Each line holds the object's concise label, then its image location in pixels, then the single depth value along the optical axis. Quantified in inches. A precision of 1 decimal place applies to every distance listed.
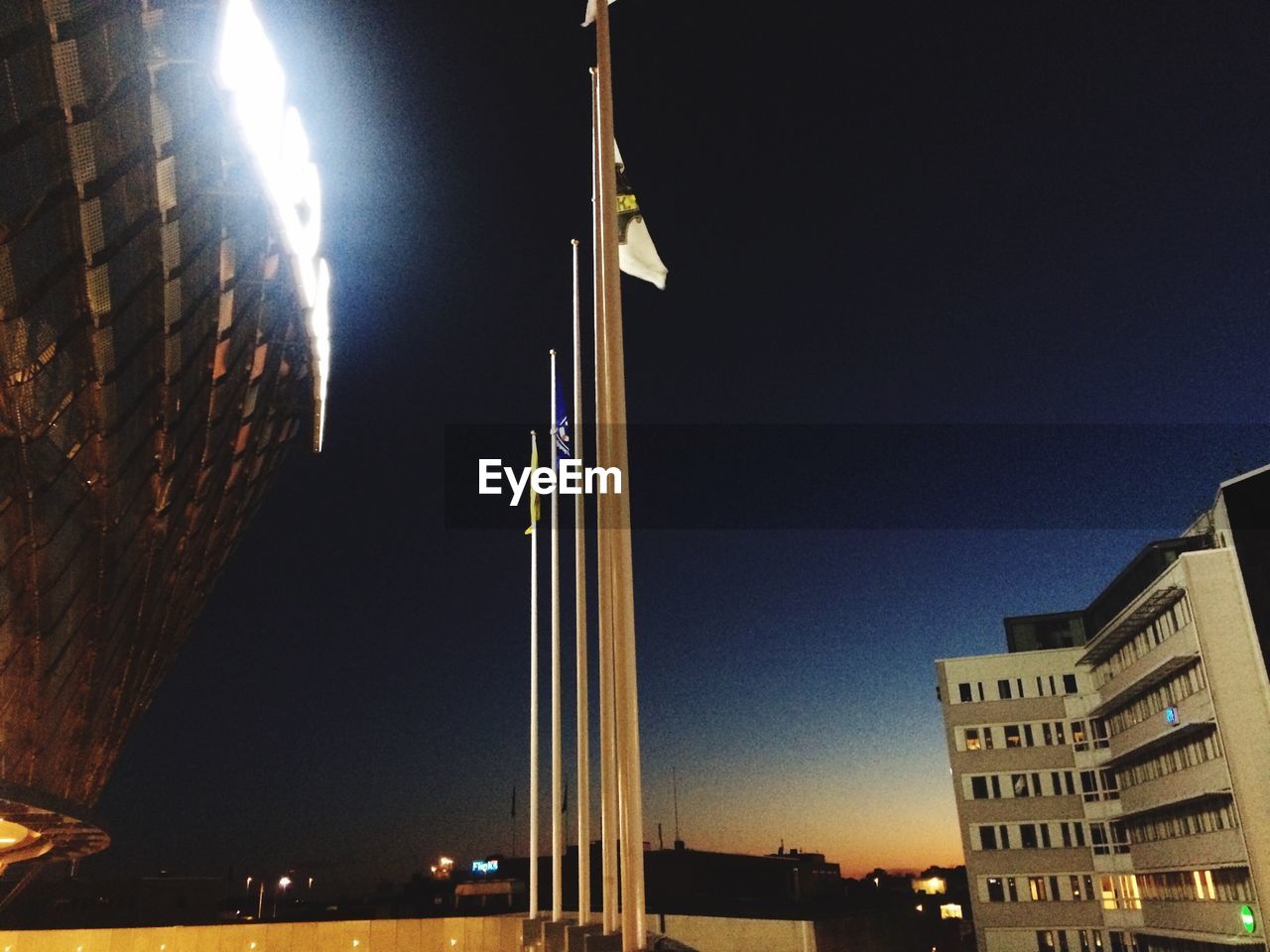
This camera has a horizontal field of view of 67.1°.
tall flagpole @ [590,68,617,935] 514.6
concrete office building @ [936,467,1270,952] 1760.6
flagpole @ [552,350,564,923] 929.5
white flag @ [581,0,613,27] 556.6
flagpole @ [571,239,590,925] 757.3
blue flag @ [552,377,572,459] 868.6
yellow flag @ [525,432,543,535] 1018.8
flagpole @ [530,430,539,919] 1009.5
